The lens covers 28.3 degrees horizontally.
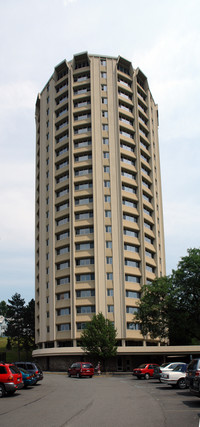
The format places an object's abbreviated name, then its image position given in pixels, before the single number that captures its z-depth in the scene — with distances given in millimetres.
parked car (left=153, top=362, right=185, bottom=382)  31047
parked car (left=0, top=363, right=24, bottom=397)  22984
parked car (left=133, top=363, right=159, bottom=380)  39219
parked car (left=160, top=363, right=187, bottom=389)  28594
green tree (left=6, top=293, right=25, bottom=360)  89312
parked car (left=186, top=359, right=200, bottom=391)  18906
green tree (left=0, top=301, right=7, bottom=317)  171875
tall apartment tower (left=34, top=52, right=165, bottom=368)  60188
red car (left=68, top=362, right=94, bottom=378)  40812
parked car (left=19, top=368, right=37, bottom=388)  30062
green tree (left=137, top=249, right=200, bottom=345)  49656
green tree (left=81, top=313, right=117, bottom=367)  51406
